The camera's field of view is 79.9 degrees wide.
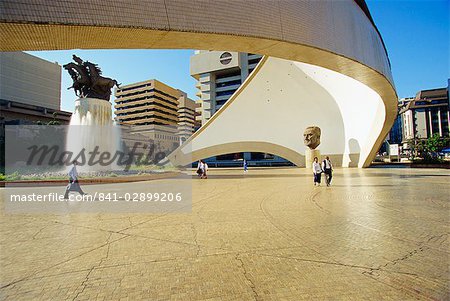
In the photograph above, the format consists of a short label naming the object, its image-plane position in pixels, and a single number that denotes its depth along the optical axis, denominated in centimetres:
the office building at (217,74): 4988
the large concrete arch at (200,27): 427
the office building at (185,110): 9294
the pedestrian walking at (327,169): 991
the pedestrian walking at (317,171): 998
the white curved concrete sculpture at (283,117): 2517
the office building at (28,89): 4612
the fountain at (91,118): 1430
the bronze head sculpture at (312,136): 2225
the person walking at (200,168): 1561
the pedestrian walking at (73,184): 772
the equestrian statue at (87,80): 1488
